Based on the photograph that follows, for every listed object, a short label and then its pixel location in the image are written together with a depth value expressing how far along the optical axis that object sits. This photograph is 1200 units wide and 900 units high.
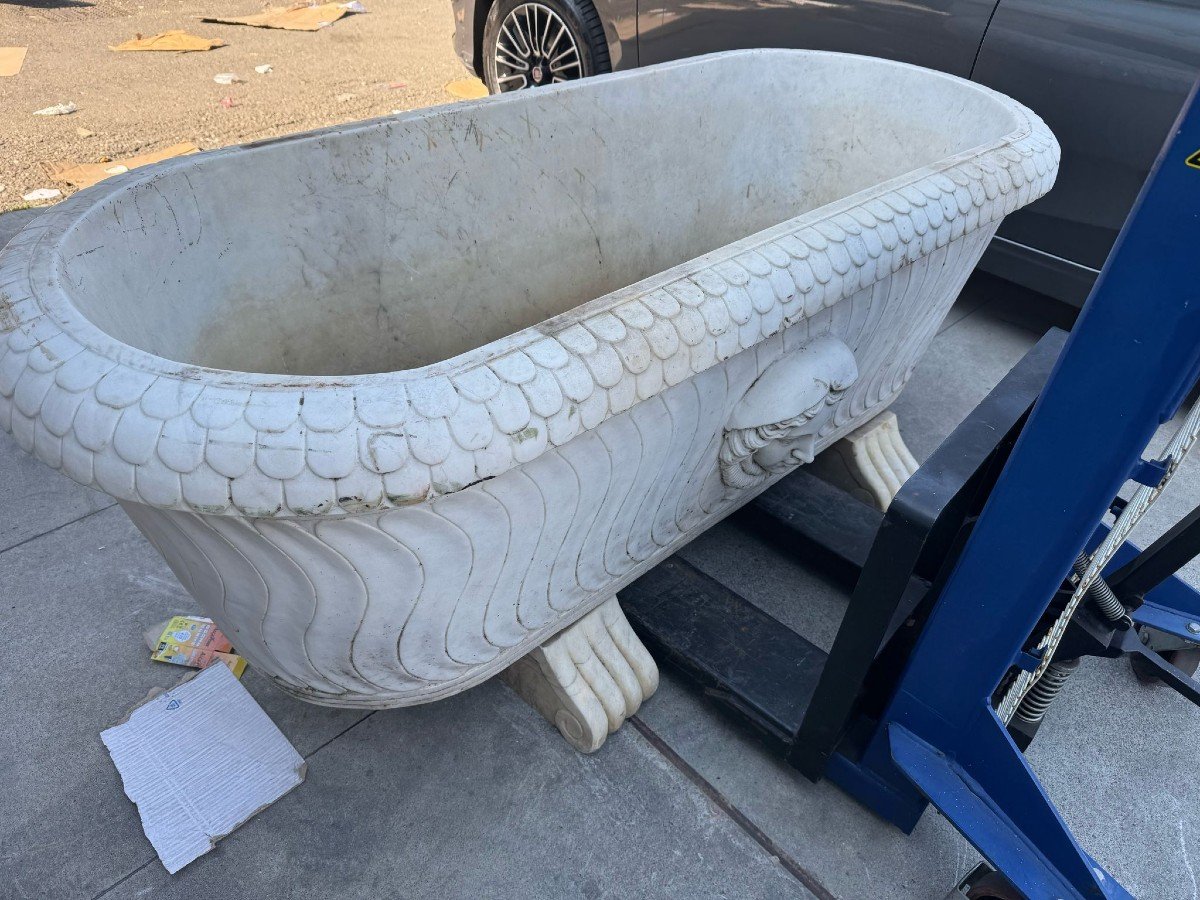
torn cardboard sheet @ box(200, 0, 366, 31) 5.17
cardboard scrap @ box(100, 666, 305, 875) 1.27
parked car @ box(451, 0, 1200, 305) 1.98
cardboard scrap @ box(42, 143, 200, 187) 3.17
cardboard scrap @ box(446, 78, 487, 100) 4.20
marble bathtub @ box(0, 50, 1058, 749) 0.83
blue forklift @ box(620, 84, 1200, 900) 0.85
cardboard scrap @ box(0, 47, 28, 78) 4.29
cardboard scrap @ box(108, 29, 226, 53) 4.68
